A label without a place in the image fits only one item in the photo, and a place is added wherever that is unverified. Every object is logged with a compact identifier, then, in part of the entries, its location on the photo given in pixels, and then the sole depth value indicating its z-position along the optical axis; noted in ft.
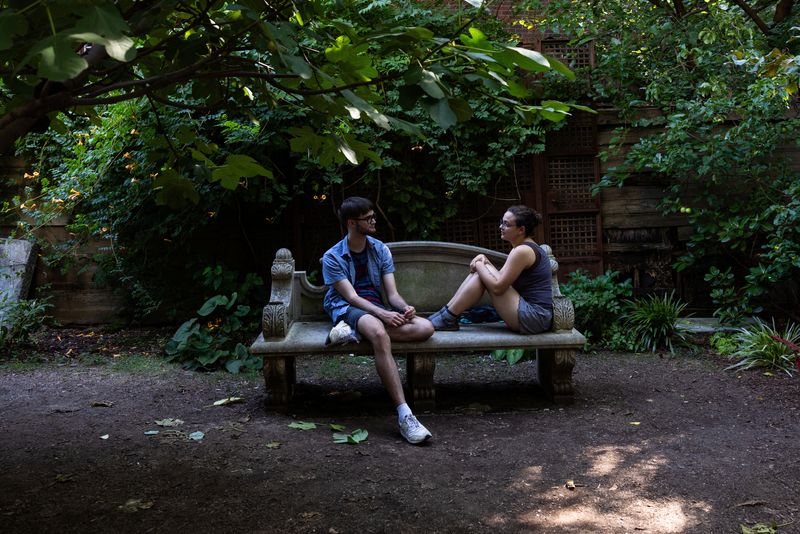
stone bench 16.88
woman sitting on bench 17.45
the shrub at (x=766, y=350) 20.34
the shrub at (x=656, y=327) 23.13
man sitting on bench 16.34
